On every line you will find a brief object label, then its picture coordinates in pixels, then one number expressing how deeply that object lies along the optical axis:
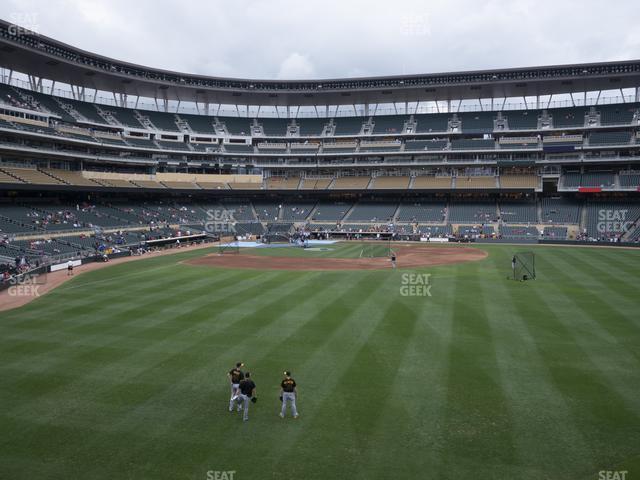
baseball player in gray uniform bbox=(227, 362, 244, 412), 13.20
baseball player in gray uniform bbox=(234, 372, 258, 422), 12.62
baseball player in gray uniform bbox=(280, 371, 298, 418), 12.51
